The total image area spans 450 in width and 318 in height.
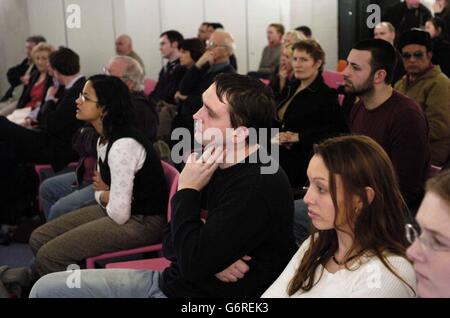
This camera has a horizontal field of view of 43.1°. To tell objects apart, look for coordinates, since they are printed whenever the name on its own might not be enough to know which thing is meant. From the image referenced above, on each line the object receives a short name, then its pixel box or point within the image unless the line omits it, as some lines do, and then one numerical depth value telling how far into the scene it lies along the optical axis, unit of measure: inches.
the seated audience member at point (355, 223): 53.9
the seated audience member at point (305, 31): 247.2
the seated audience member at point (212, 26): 284.8
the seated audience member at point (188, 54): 200.3
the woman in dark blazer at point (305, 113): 130.0
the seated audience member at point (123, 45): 270.2
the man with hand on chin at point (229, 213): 63.5
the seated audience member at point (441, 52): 179.9
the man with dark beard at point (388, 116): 100.4
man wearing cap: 124.7
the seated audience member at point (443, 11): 208.7
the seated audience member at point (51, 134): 154.6
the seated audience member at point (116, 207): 97.4
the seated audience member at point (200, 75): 184.9
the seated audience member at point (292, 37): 194.0
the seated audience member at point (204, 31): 284.0
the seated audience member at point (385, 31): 188.4
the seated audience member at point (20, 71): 255.3
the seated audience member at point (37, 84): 201.2
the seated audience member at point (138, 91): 138.6
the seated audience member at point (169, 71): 215.9
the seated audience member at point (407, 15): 216.1
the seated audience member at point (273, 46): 287.7
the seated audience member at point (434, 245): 44.4
